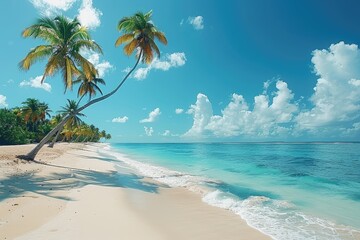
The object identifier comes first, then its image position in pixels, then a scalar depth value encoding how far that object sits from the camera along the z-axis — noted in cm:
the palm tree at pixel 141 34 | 2094
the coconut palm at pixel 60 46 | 1606
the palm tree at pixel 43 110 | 5174
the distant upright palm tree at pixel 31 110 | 5000
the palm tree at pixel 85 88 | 3022
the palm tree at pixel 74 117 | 4521
